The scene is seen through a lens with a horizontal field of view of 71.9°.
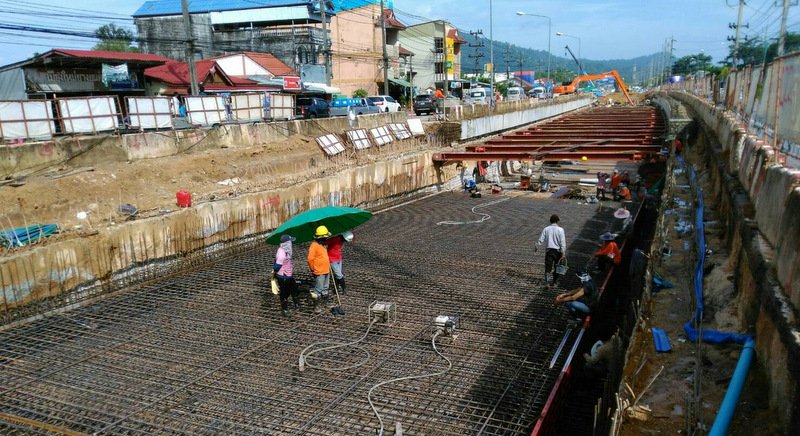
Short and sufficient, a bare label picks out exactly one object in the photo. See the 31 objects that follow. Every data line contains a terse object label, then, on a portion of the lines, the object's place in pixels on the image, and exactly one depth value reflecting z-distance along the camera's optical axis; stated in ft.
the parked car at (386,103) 107.85
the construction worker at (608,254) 34.30
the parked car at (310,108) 94.48
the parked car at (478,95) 179.07
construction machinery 215.43
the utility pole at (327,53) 108.37
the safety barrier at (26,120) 45.47
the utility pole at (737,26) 89.38
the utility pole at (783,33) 39.78
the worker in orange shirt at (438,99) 119.50
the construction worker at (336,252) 29.58
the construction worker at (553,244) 32.22
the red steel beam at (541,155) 63.67
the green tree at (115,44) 197.55
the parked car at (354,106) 102.78
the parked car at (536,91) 258.08
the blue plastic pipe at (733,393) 12.84
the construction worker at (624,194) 63.93
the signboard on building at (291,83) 105.60
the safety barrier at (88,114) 49.67
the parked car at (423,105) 119.24
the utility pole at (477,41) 184.10
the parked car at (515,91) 235.05
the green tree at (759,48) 43.04
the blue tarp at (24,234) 31.55
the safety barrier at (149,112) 55.93
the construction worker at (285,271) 27.55
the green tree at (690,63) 286.07
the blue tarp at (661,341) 20.62
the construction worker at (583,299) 26.58
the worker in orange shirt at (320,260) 27.96
